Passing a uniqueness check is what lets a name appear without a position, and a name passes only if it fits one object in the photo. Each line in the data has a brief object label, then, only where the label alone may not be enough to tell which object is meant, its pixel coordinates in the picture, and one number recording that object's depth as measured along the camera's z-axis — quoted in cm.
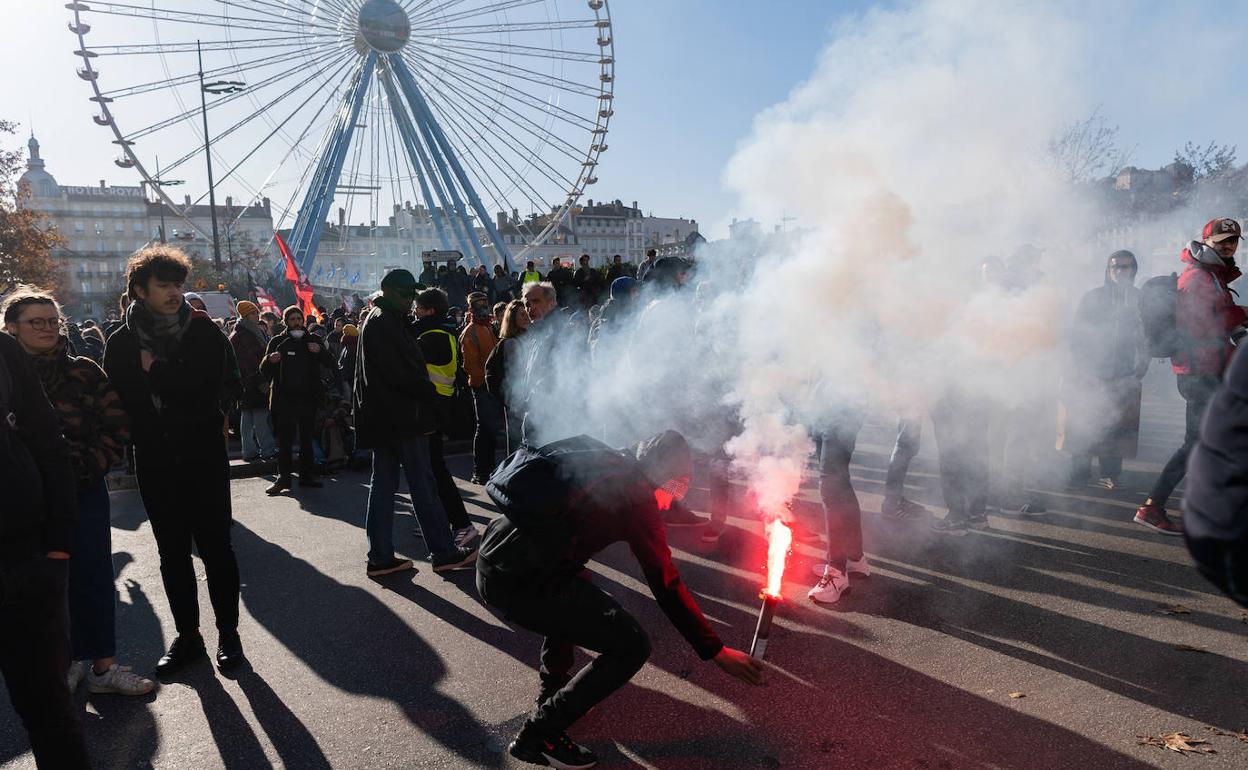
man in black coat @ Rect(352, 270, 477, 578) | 463
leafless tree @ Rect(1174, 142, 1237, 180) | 2098
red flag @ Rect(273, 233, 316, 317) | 1495
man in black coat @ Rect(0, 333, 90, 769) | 201
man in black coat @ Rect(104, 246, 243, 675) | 342
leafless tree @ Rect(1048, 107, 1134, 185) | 1250
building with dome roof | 9375
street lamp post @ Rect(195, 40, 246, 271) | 1996
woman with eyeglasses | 322
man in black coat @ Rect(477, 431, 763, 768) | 246
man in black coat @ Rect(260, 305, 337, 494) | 718
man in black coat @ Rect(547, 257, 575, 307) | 1072
